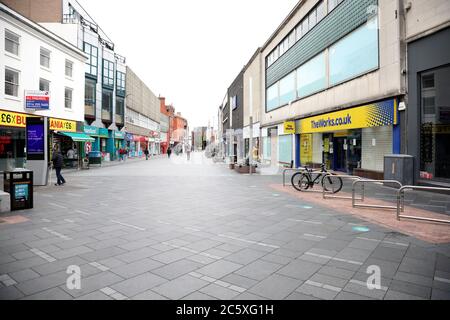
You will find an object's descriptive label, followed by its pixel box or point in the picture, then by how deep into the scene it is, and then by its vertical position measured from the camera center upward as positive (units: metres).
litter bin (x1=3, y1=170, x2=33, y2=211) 8.23 -0.91
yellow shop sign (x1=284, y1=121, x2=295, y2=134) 24.38 +2.47
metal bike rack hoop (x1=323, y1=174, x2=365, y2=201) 10.04 -1.39
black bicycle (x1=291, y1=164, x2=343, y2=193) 11.38 -0.98
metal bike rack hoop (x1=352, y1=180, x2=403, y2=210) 8.27 -1.40
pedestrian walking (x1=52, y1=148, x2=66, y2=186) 14.54 -0.26
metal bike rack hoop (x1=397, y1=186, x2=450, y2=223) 6.49 -1.38
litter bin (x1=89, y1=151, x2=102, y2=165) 27.50 -0.11
